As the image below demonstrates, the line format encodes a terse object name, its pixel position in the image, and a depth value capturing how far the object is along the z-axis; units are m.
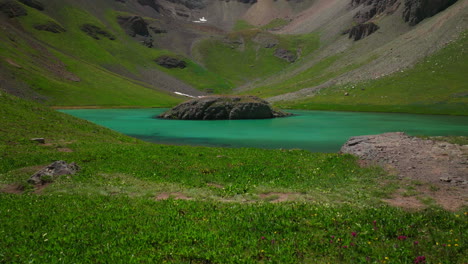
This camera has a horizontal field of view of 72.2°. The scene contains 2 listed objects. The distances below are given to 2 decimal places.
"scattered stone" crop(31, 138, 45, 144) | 30.85
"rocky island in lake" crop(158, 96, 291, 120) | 89.75
